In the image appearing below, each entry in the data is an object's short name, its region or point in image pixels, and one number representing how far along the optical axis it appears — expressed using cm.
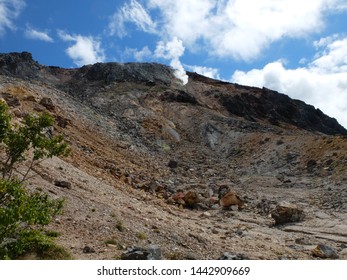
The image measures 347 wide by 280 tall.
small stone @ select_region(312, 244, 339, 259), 1488
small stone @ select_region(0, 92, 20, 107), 2659
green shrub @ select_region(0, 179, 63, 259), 875
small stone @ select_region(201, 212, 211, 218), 2145
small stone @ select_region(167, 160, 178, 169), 3423
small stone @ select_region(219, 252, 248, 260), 1248
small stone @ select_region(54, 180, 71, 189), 1752
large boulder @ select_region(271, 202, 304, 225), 2052
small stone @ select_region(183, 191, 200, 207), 2330
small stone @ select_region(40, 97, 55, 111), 3394
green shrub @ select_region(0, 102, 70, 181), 1127
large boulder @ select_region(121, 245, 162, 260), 1097
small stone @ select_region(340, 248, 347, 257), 1537
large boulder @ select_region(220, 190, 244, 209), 2322
